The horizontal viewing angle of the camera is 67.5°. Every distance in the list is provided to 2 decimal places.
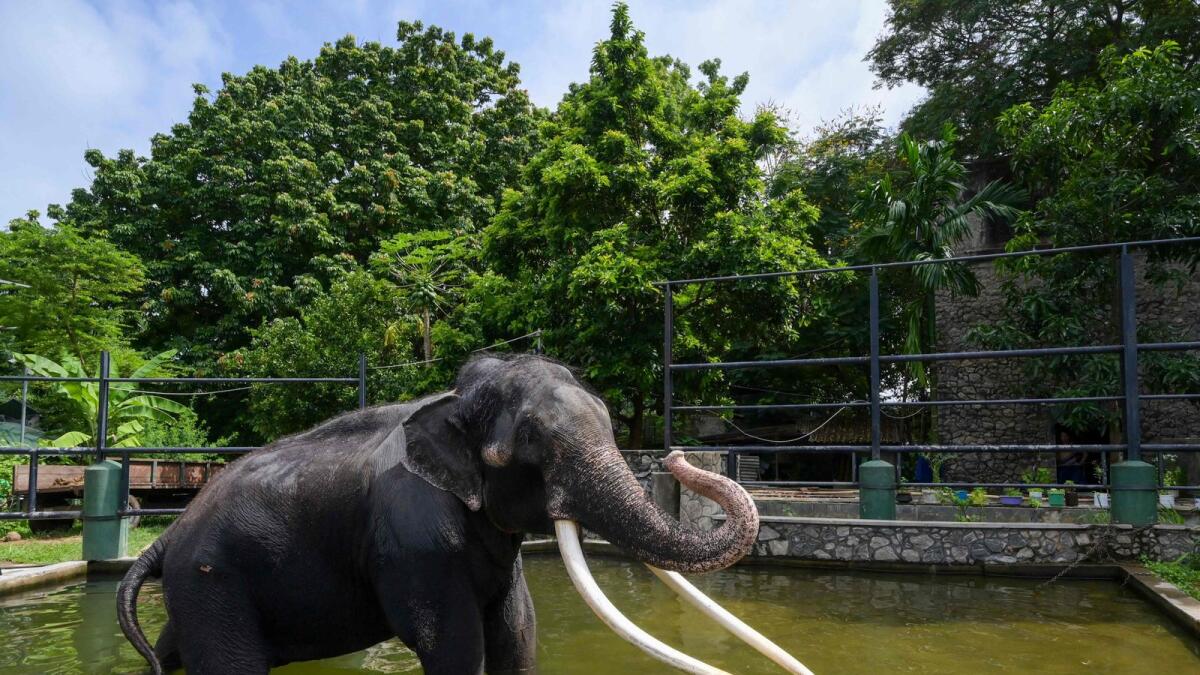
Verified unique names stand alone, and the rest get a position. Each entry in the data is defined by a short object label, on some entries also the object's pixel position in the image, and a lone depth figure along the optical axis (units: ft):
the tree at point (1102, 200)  45.29
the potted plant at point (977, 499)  35.84
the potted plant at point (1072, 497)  35.24
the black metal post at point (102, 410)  25.84
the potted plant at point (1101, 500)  30.11
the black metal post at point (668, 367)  27.04
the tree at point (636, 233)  45.91
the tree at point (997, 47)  60.54
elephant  9.30
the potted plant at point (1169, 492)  29.68
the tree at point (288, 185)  72.54
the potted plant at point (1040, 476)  47.68
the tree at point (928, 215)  59.67
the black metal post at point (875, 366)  24.67
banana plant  48.91
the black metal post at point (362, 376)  26.53
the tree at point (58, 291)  59.11
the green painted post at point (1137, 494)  22.61
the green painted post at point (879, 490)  24.50
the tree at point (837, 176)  70.49
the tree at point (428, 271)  58.08
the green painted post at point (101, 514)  25.13
